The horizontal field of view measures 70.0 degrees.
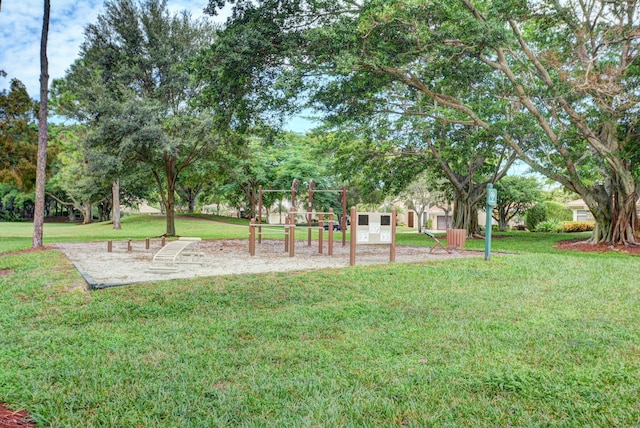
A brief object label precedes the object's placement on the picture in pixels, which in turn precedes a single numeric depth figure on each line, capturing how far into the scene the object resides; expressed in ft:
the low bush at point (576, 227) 94.17
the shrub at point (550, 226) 96.34
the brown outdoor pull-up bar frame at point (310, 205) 40.80
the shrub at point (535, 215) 104.68
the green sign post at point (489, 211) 31.81
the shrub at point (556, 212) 105.91
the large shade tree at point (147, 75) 59.57
